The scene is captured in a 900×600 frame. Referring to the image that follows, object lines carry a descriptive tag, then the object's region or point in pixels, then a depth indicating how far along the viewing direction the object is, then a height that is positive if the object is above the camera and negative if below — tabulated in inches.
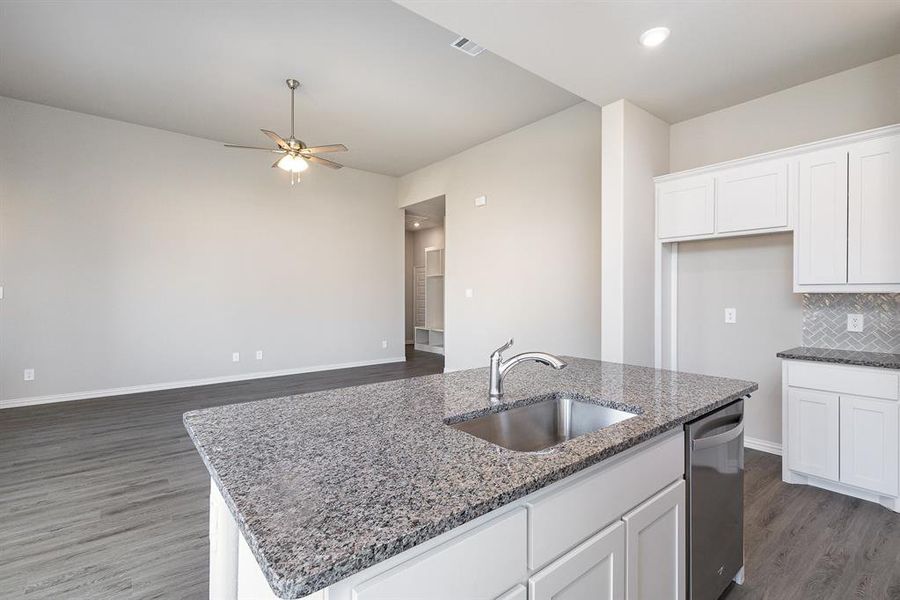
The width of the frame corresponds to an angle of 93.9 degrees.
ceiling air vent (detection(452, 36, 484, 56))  126.3 +76.2
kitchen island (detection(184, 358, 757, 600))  26.7 -15.1
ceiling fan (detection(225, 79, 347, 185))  152.2 +53.2
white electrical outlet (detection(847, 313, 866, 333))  111.4 -7.4
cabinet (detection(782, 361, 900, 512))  93.7 -31.9
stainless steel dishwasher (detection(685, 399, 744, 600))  58.1 -30.6
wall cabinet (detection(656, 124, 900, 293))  98.7 +23.8
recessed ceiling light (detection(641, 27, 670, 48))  97.1 +61.0
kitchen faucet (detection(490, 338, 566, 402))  60.4 -10.5
